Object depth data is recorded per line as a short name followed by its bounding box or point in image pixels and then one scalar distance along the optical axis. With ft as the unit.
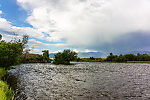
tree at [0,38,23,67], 129.25
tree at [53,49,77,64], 460.67
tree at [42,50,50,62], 632.26
